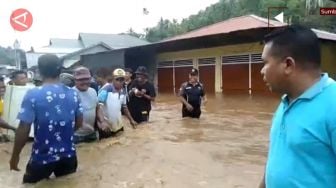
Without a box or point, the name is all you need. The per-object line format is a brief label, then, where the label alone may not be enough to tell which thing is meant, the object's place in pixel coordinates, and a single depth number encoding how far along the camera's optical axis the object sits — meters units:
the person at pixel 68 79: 7.50
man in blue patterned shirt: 4.36
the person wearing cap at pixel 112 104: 7.58
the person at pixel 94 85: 9.06
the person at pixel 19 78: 9.04
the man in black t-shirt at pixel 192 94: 9.95
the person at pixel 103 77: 8.49
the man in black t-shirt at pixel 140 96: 9.66
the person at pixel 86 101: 6.62
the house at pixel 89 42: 42.54
